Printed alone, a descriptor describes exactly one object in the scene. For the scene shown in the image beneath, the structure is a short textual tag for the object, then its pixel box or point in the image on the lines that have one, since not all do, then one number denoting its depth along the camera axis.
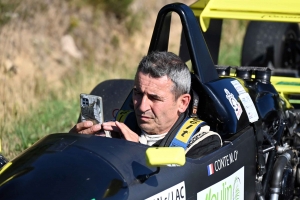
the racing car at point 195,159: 7.20
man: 8.45
